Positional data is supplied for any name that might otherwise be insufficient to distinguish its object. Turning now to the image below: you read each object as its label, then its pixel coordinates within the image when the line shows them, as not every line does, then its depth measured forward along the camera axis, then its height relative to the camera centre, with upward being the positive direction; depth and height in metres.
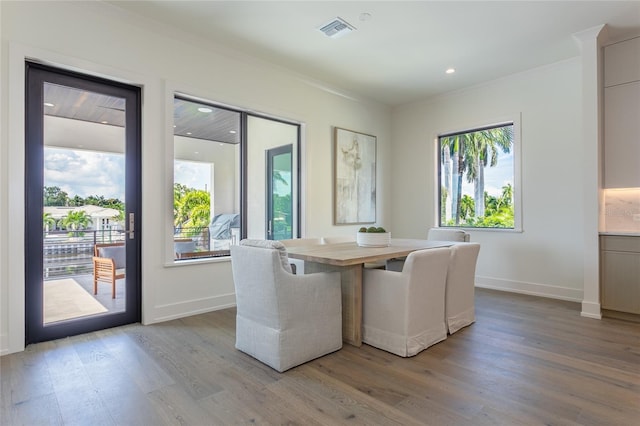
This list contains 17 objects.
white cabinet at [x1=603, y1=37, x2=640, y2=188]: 3.51 +1.02
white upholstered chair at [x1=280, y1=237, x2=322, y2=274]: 3.29 -0.28
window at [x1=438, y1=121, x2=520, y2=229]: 4.68 +0.51
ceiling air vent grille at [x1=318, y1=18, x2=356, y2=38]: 3.26 +1.82
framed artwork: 5.05 +0.57
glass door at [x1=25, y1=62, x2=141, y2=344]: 2.75 +0.13
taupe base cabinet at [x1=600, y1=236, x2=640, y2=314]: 3.28 -0.60
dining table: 2.50 -0.44
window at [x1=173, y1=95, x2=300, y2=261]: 3.65 +0.43
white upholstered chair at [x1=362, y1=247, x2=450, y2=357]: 2.48 -0.69
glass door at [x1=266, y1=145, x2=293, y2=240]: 4.62 +0.29
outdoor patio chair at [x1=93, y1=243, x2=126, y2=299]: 3.11 -0.44
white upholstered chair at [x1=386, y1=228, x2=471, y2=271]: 3.55 -0.28
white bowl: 3.06 -0.22
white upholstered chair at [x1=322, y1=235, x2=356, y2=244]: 3.53 -0.27
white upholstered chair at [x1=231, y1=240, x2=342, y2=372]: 2.25 -0.66
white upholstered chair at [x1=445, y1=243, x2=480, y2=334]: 2.93 -0.65
